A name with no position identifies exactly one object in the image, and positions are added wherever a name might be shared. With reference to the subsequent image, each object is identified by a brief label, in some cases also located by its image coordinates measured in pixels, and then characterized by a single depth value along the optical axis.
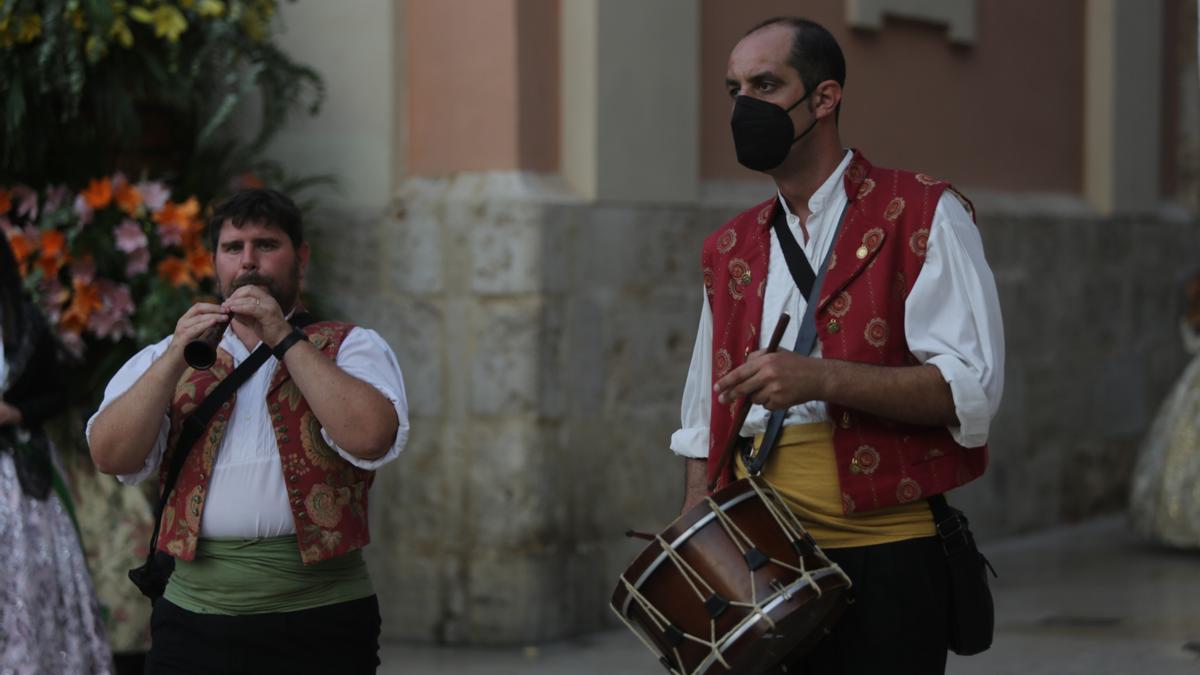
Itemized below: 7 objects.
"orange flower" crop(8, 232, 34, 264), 12.16
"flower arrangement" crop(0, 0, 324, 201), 12.35
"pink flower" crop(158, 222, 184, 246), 12.38
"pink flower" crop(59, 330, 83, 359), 12.27
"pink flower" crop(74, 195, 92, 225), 12.33
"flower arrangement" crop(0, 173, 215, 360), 12.23
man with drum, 6.38
